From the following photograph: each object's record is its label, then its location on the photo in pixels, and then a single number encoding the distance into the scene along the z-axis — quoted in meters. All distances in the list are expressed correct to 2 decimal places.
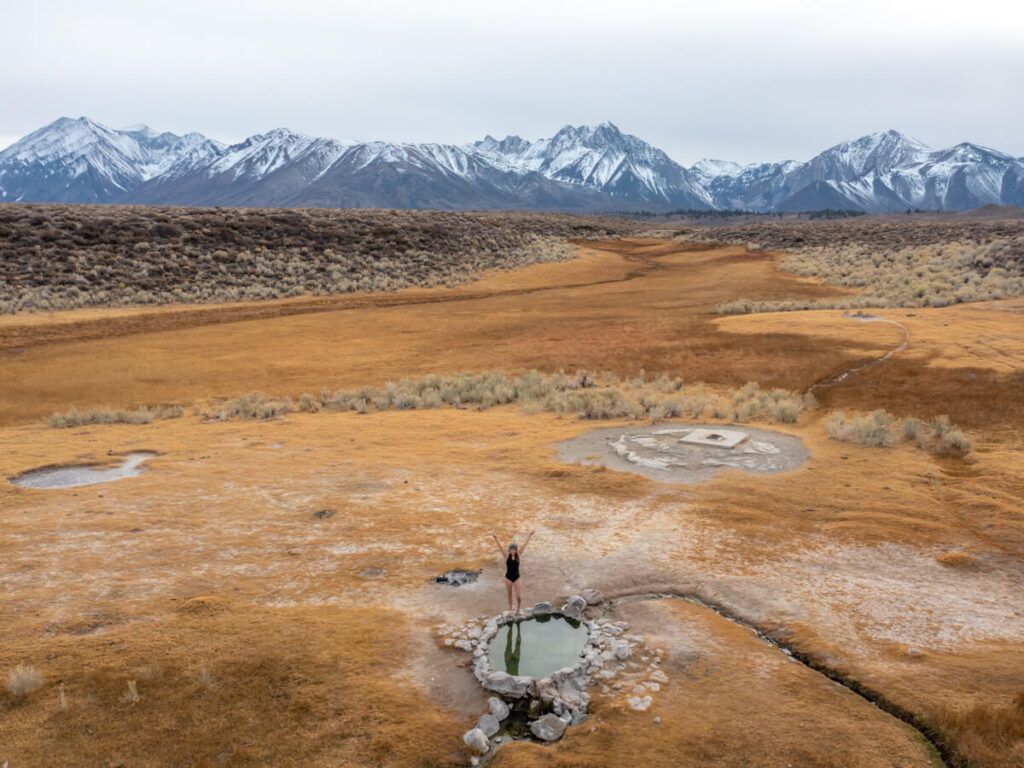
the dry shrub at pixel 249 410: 24.94
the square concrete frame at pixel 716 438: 19.81
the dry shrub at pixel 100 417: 23.83
